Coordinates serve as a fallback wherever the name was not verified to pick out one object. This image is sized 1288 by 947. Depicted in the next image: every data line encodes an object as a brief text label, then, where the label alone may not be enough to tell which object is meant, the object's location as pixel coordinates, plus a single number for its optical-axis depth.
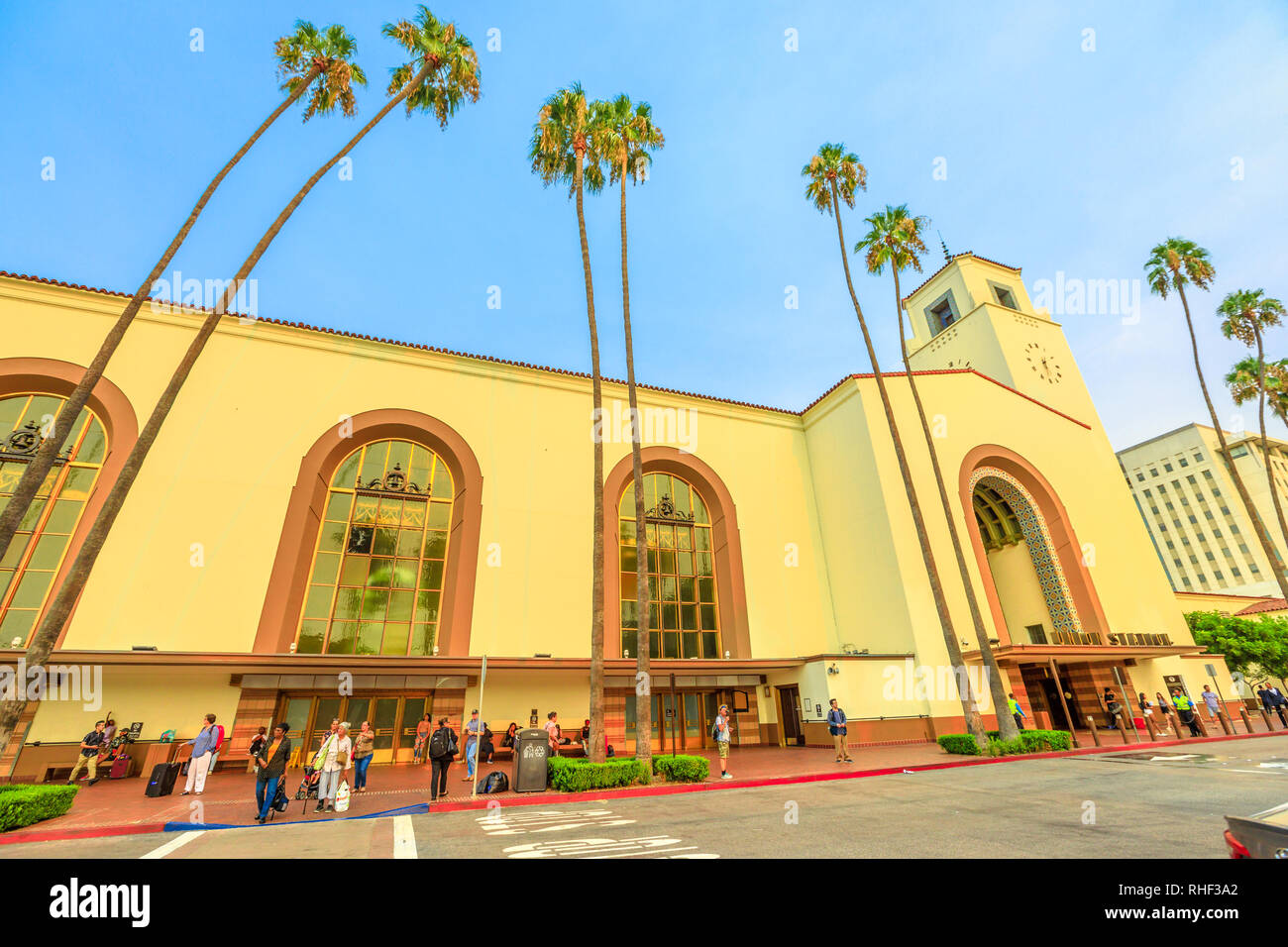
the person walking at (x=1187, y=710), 19.92
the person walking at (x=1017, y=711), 19.44
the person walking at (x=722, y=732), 16.02
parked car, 3.09
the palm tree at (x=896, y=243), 21.91
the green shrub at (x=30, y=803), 9.05
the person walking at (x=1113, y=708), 21.08
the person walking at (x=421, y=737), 18.20
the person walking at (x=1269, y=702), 21.48
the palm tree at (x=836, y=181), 21.70
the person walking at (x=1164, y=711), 21.80
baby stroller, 11.46
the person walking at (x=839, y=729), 16.02
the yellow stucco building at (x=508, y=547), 17.30
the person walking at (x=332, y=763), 11.20
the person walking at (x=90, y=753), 14.68
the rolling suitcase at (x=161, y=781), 12.68
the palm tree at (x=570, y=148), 18.38
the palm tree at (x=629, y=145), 15.93
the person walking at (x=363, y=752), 13.10
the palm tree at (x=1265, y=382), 29.97
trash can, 12.60
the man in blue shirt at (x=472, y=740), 13.47
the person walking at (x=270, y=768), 10.26
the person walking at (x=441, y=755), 11.70
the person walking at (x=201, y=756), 13.06
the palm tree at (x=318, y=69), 16.41
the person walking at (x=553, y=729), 16.31
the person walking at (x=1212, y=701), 21.53
